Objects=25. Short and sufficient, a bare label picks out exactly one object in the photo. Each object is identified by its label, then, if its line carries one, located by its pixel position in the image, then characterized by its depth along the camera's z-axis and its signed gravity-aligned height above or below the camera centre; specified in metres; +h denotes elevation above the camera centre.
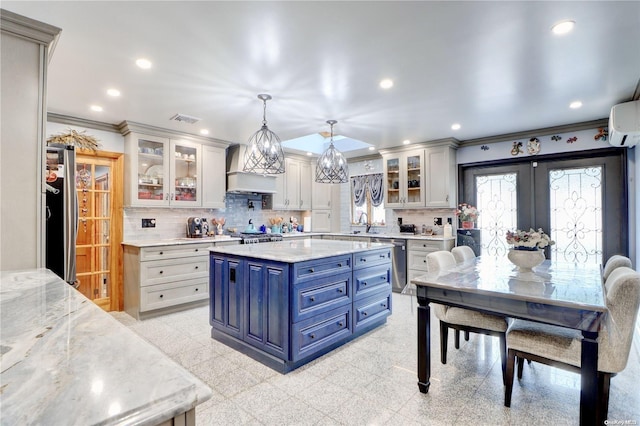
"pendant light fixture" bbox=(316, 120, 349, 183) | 3.69 +0.54
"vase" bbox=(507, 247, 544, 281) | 2.49 -0.37
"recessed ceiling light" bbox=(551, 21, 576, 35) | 2.02 +1.18
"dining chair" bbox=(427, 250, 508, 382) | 2.34 -0.82
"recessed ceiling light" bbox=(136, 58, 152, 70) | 2.48 +1.19
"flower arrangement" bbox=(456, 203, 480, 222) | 4.85 -0.01
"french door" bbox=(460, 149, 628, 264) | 4.00 +0.15
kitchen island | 2.57 -0.75
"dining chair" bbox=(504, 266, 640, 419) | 1.71 -0.77
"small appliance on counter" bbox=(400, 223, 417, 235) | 5.57 -0.28
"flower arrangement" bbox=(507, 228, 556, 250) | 2.49 -0.22
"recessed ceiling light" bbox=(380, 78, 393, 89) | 2.87 +1.18
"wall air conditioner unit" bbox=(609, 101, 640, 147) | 3.15 +0.91
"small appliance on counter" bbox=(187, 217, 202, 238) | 4.72 -0.20
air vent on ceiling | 3.84 +1.18
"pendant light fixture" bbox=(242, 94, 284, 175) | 3.07 +0.61
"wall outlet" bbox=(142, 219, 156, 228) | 4.41 -0.11
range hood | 5.07 +0.60
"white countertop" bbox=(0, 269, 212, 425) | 0.56 -0.34
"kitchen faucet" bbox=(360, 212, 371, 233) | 6.26 -0.19
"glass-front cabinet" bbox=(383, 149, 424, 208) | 5.32 +0.58
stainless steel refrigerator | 2.29 +0.03
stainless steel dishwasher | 5.05 -0.81
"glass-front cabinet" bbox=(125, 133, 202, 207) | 4.16 +0.59
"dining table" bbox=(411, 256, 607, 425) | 1.71 -0.51
